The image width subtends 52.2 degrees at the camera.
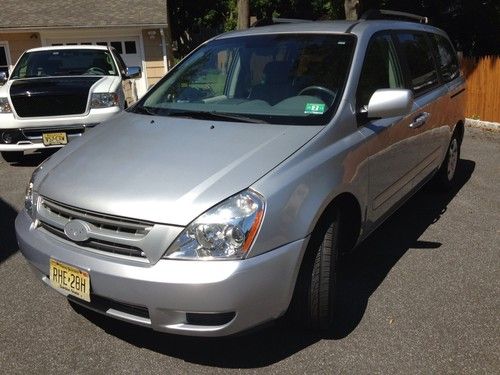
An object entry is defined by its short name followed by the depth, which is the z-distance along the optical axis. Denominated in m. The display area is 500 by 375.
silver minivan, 2.32
